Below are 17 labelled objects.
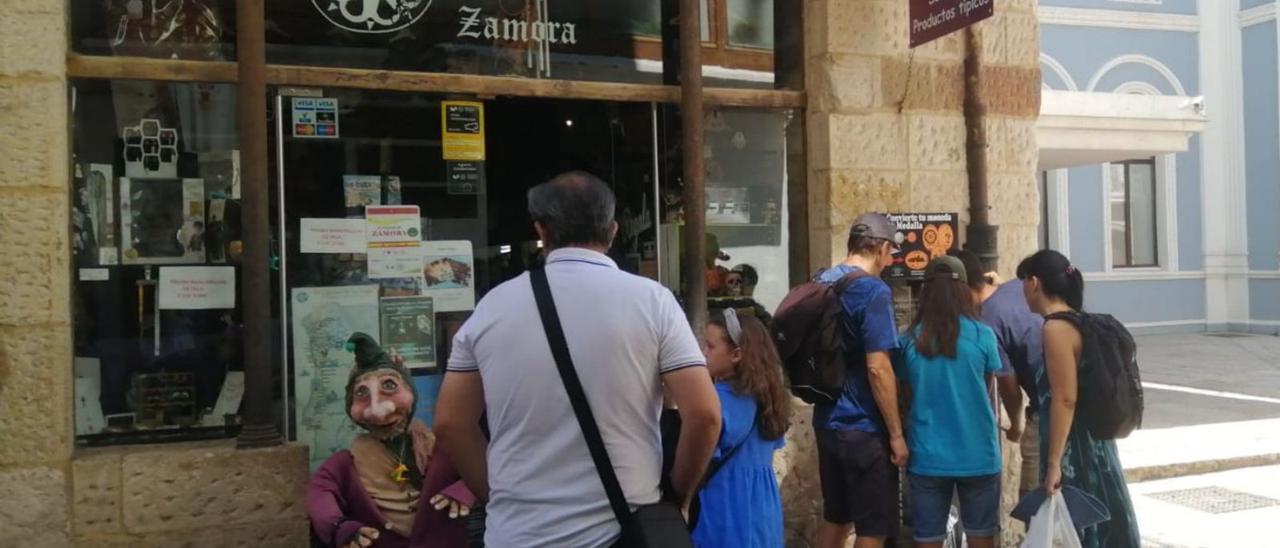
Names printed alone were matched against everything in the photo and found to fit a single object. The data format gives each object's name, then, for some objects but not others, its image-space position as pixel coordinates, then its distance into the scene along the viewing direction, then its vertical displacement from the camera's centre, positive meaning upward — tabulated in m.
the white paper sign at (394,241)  5.08 +0.21
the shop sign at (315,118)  4.94 +0.80
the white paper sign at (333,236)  4.95 +0.23
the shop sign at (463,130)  5.24 +0.77
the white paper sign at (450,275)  5.19 +0.04
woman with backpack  3.98 -0.68
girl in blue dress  3.35 -0.53
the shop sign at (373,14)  5.07 +1.33
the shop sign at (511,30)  5.35 +1.31
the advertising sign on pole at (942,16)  5.03 +1.30
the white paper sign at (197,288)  4.70 +0.00
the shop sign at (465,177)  5.24 +0.53
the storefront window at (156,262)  4.59 +0.12
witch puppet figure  3.63 -0.66
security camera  13.02 +2.07
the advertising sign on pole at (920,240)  5.79 +0.18
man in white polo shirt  2.43 -0.24
